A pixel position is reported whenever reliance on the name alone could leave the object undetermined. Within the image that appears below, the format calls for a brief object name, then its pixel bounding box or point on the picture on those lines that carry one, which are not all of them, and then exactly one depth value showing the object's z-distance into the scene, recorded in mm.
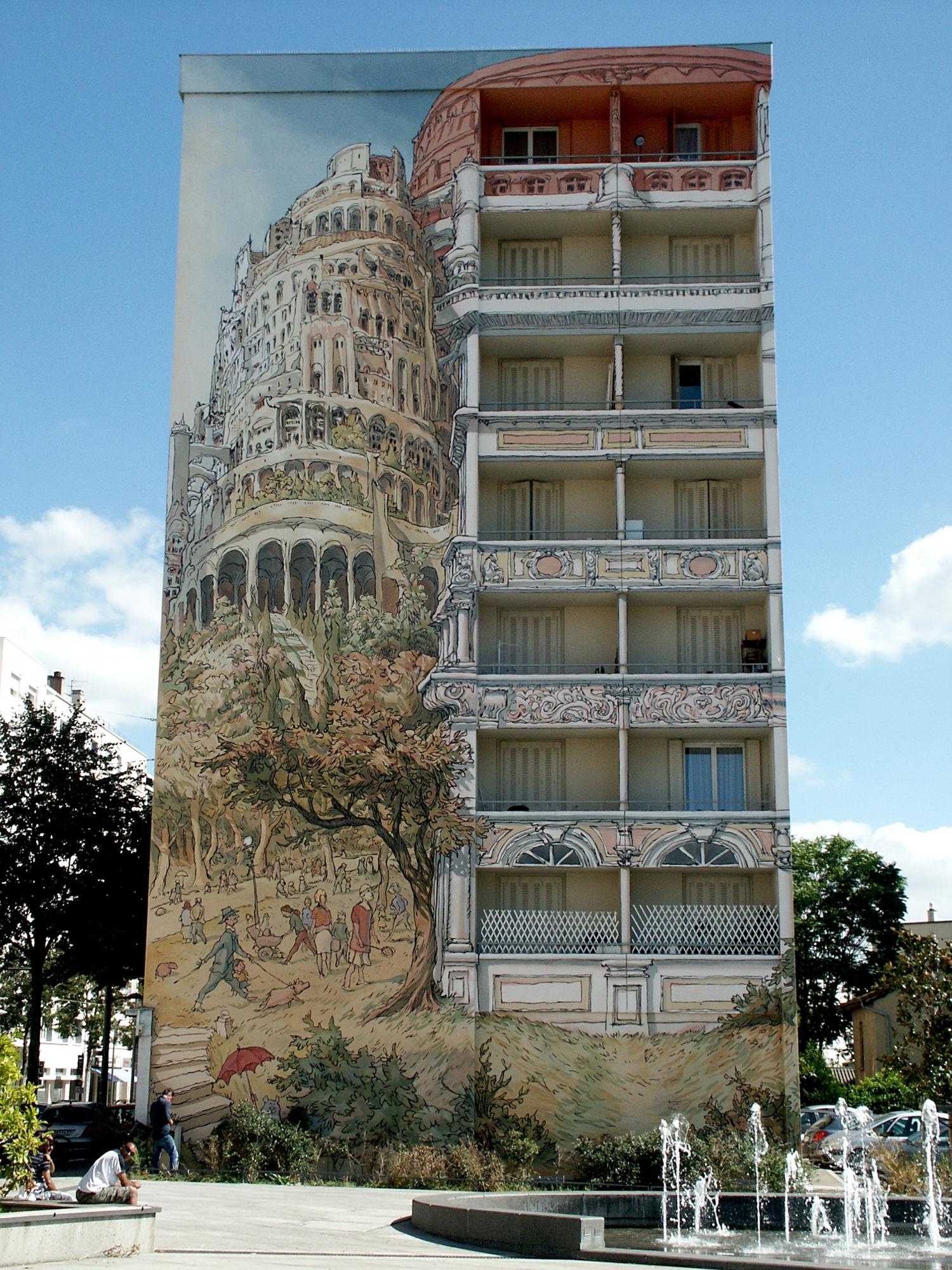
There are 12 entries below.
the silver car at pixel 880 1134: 32812
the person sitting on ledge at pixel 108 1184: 19578
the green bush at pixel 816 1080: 59094
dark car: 34812
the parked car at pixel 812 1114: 39812
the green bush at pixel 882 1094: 46781
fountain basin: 18797
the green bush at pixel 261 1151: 30984
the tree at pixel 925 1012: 31953
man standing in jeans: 30844
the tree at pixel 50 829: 40469
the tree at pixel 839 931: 59219
